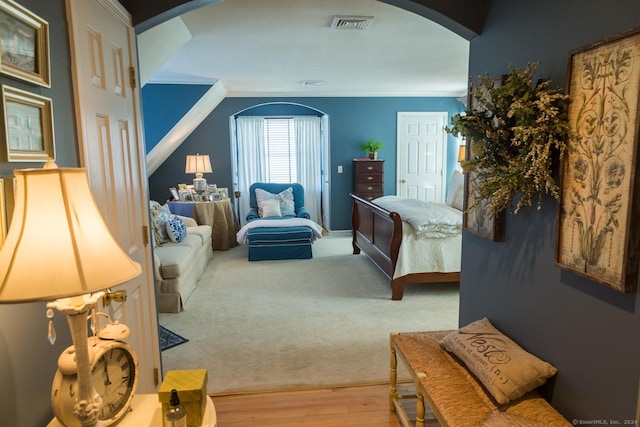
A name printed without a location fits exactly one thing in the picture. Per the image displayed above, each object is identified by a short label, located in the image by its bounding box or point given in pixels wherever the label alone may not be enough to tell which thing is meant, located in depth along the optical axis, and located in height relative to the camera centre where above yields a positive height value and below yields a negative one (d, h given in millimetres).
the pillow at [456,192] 5168 -388
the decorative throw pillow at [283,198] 6333 -524
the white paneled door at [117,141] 1550 +112
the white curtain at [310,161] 7340 +55
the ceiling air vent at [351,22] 3000 +1056
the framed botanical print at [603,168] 1225 -29
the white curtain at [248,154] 7156 +191
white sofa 3777 -1000
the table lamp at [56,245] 851 -169
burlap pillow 1609 -836
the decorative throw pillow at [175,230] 4434 -694
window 7293 +271
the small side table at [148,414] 1266 -785
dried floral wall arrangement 1498 +94
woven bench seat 1532 -953
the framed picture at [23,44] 1049 +342
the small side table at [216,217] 5863 -748
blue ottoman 5500 -1046
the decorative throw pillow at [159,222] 4309 -596
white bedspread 3980 -564
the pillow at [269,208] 6191 -657
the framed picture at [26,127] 1052 +115
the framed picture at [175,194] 6129 -420
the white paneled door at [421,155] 7219 +132
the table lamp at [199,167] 6020 -22
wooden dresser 6848 -251
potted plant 6910 +268
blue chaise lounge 5500 -1042
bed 3986 -925
